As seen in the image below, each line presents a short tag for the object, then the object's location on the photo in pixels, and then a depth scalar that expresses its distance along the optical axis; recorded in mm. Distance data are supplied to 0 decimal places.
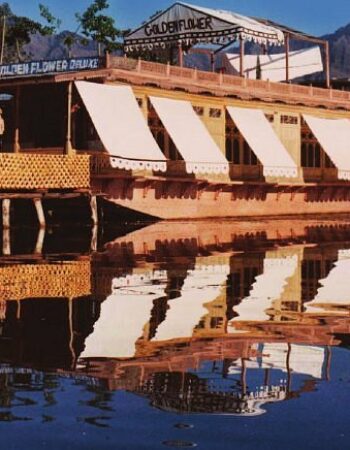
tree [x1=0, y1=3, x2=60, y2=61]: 66562
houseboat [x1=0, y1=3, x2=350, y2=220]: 32219
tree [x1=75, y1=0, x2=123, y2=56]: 70938
